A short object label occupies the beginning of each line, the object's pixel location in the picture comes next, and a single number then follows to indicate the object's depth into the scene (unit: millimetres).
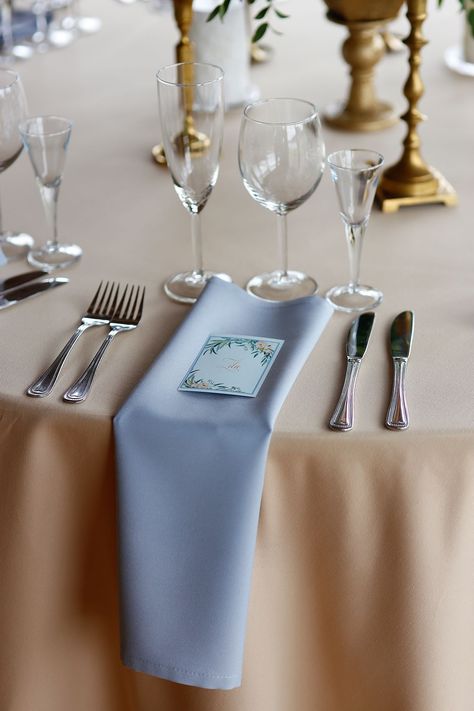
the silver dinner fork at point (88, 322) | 1389
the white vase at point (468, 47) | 2106
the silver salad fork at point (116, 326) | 1377
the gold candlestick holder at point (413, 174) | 1695
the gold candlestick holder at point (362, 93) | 1891
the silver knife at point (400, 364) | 1329
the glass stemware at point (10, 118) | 1579
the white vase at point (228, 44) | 1928
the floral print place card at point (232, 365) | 1365
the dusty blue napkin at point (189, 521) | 1319
